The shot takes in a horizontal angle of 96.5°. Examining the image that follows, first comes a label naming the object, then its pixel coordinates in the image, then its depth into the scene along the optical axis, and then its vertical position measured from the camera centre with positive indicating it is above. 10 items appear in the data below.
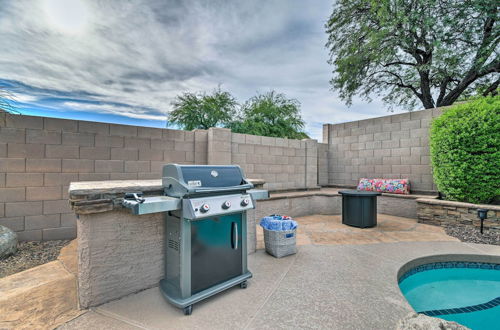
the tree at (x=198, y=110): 11.28 +2.92
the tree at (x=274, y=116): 11.66 +2.73
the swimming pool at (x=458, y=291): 2.28 -1.51
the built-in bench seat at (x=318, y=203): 5.33 -0.91
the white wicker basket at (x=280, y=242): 3.07 -1.04
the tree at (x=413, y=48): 7.08 +4.43
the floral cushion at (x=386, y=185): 5.82 -0.47
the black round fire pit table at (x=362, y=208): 4.61 -0.85
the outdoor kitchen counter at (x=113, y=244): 1.86 -0.71
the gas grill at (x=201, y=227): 1.85 -0.57
